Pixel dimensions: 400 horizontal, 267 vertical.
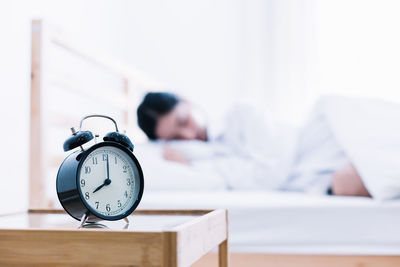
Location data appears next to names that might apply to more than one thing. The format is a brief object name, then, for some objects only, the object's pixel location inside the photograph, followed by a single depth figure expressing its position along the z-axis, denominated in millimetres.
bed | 1245
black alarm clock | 738
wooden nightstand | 613
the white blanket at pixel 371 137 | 1331
